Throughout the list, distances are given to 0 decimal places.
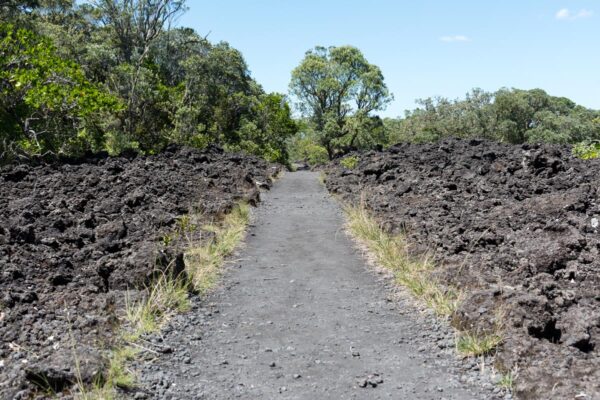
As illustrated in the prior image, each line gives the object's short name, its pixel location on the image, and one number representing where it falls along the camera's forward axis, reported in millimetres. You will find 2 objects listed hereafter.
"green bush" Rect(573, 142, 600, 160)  15688
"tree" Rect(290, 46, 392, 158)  45031
